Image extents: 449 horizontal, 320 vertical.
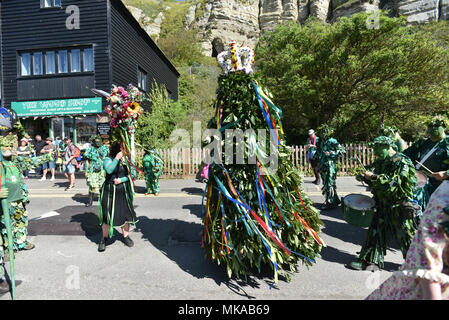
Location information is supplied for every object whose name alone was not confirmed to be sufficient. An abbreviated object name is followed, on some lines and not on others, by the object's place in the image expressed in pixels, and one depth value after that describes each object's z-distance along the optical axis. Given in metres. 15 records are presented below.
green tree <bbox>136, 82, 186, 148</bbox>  14.10
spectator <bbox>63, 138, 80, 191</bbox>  9.06
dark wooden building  13.63
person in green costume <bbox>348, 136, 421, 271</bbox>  3.06
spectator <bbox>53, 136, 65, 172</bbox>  12.06
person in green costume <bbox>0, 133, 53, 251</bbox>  3.31
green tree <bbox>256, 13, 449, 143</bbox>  13.01
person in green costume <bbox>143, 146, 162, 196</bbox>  7.77
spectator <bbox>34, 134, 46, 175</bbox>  11.08
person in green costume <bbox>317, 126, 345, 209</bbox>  6.12
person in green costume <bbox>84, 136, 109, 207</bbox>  6.68
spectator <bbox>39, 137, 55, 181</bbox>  11.15
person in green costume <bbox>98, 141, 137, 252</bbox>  4.06
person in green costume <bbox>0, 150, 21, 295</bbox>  2.91
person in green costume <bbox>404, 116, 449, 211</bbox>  3.78
